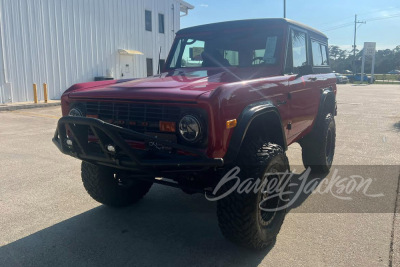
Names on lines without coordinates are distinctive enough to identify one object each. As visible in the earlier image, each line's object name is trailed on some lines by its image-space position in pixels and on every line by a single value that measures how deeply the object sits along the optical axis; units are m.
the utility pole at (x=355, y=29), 62.91
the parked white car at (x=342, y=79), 41.06
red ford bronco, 2.56
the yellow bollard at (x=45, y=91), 14.10
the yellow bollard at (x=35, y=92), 13.85
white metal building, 13.60
